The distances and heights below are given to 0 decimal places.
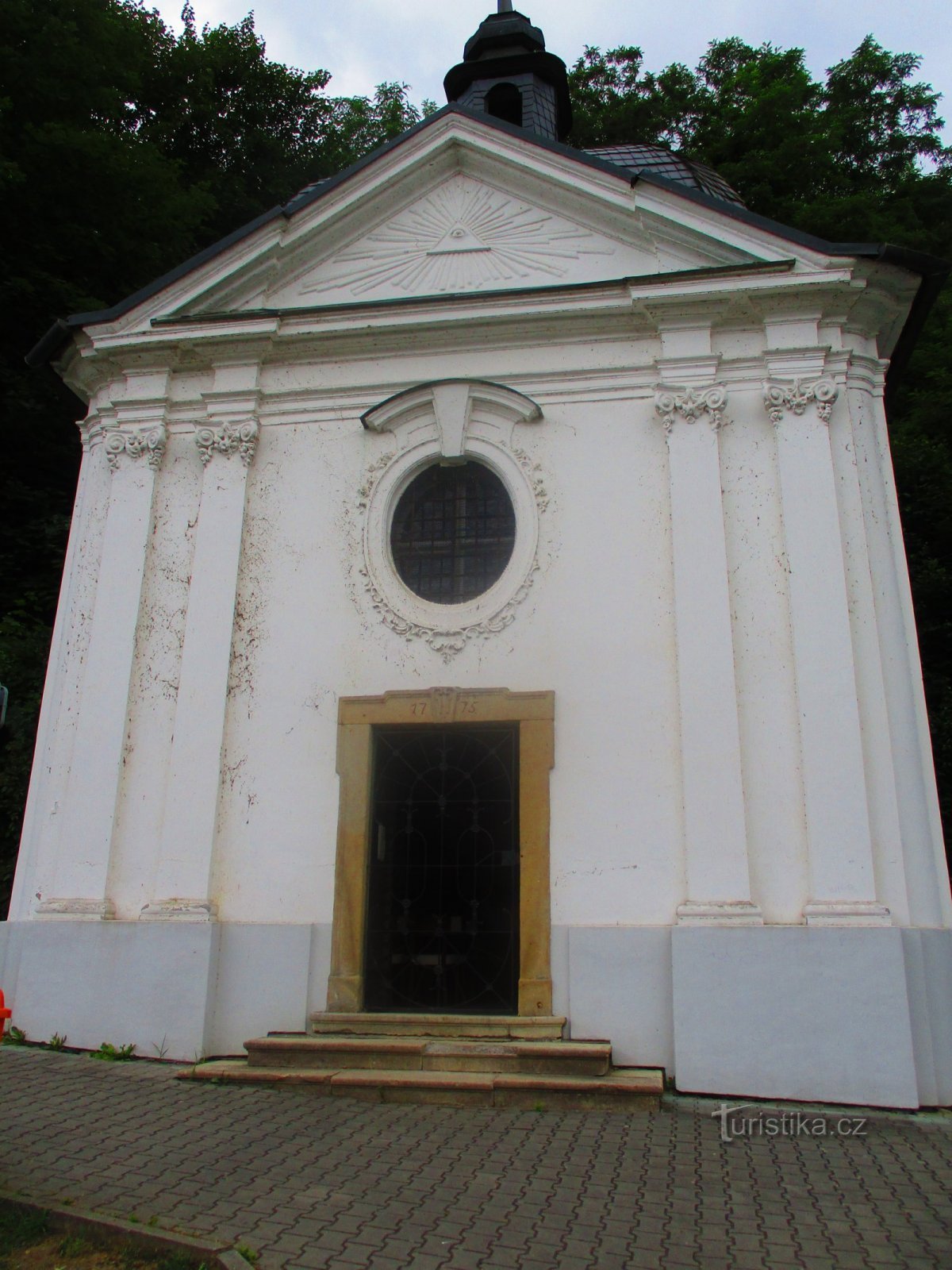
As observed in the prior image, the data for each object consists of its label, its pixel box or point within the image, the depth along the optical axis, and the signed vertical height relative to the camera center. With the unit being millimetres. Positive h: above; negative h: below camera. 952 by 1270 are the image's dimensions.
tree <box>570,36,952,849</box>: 13828 +15562
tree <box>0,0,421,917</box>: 12156 +10311
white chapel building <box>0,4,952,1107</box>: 6648 +2225
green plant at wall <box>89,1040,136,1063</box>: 6953 -787
